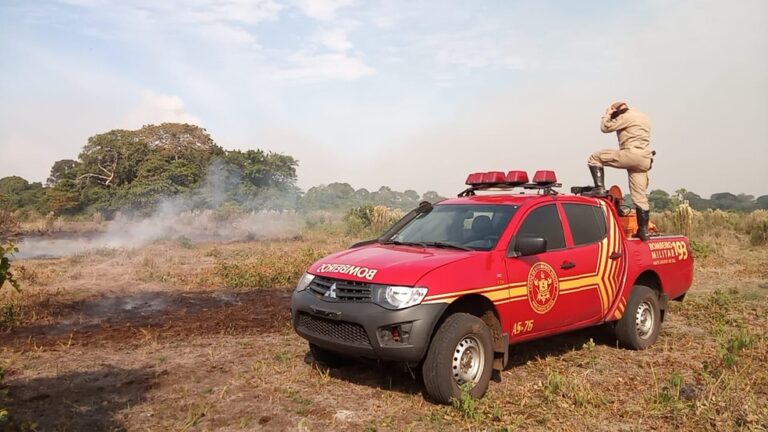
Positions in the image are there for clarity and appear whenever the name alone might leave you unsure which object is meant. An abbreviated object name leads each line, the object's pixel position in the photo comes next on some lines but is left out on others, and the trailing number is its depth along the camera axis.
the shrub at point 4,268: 3.48
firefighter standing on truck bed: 7.58
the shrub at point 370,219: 24.83
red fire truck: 4.75
